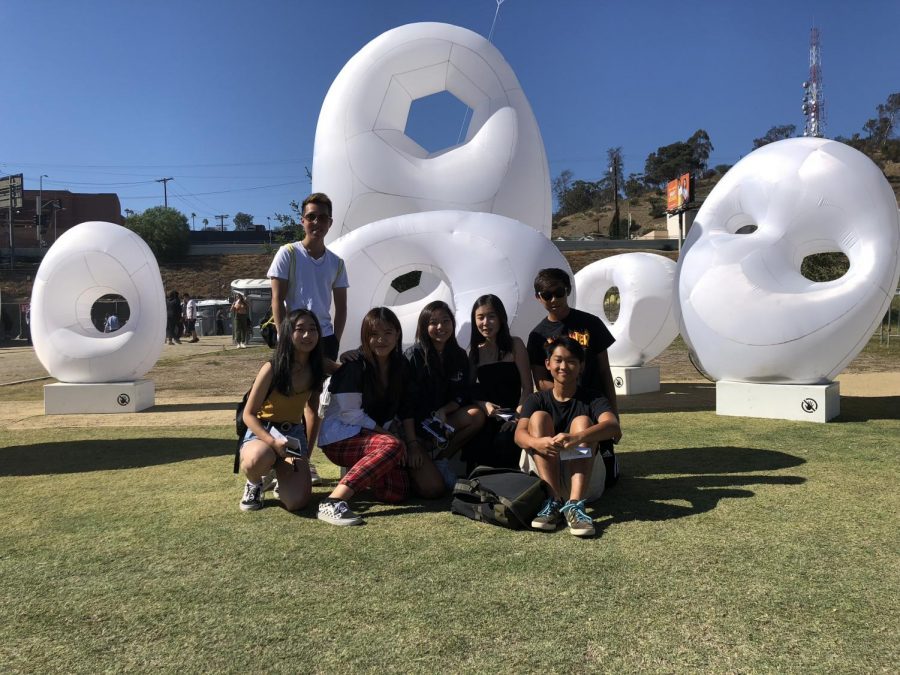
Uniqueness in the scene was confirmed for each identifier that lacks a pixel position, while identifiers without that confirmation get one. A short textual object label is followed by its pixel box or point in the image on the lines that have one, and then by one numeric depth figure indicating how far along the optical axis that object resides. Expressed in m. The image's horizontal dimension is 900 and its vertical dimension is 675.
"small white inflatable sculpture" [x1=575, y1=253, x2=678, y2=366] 8.74
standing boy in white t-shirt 4.09
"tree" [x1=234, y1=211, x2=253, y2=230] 82.62
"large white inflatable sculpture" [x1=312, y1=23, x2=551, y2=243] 7.74
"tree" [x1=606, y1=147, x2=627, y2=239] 57.99
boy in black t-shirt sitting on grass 3.23
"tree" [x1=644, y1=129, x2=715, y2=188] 74.00
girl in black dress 3.92
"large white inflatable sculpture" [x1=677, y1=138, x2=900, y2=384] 6.18
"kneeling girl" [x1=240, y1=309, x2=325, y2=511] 3.52
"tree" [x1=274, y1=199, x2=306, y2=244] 27.16
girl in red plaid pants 3.64
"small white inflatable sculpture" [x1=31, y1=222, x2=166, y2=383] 7.82
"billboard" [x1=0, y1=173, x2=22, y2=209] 34.91
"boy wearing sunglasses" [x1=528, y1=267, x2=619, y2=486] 3.79
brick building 52.44
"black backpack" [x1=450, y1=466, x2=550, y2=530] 3.21
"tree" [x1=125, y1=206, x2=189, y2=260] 47.22
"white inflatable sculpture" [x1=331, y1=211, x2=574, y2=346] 6.05
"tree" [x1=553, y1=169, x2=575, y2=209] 79.12
